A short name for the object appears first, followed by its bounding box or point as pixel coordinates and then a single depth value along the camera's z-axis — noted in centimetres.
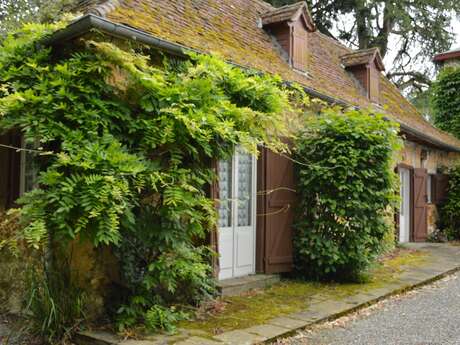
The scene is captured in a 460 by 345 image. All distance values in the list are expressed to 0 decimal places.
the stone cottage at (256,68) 600
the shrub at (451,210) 1331
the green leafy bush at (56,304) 445
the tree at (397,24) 1861
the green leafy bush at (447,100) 1545
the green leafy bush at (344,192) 697
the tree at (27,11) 643
